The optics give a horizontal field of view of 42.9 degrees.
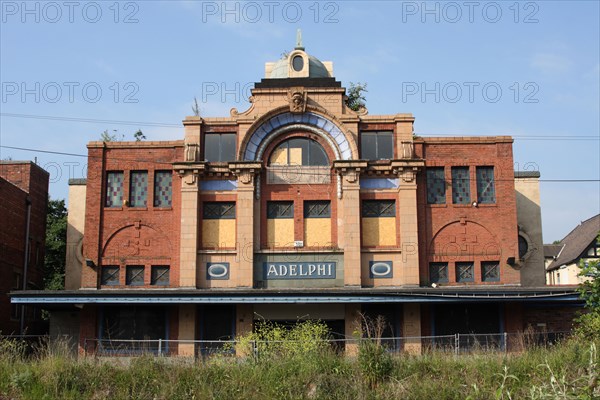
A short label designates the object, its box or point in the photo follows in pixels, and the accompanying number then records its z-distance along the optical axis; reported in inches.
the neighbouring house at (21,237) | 1512.1
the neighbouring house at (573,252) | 2188.7
